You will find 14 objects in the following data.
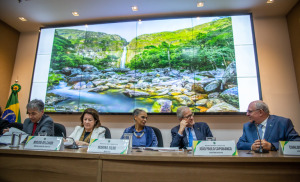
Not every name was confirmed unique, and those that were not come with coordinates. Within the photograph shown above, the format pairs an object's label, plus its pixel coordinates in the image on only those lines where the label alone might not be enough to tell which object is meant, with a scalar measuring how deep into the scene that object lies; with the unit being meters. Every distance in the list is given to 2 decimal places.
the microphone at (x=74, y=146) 1.43
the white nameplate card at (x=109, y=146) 1.11
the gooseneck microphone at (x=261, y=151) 1.30
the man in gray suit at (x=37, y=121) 2.06
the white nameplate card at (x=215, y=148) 1.07
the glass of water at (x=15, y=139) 1.37
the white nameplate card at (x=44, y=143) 1.21
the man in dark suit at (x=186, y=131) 2.11
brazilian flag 3.27
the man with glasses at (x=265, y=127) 1.85
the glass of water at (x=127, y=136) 1.34
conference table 0.95
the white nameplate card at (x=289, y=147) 1.12
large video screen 2.96
